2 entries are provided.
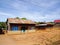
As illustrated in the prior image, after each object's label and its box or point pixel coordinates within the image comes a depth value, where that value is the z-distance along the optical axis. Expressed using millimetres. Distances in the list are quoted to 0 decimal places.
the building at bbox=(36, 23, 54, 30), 16780
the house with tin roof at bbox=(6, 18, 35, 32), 12367
